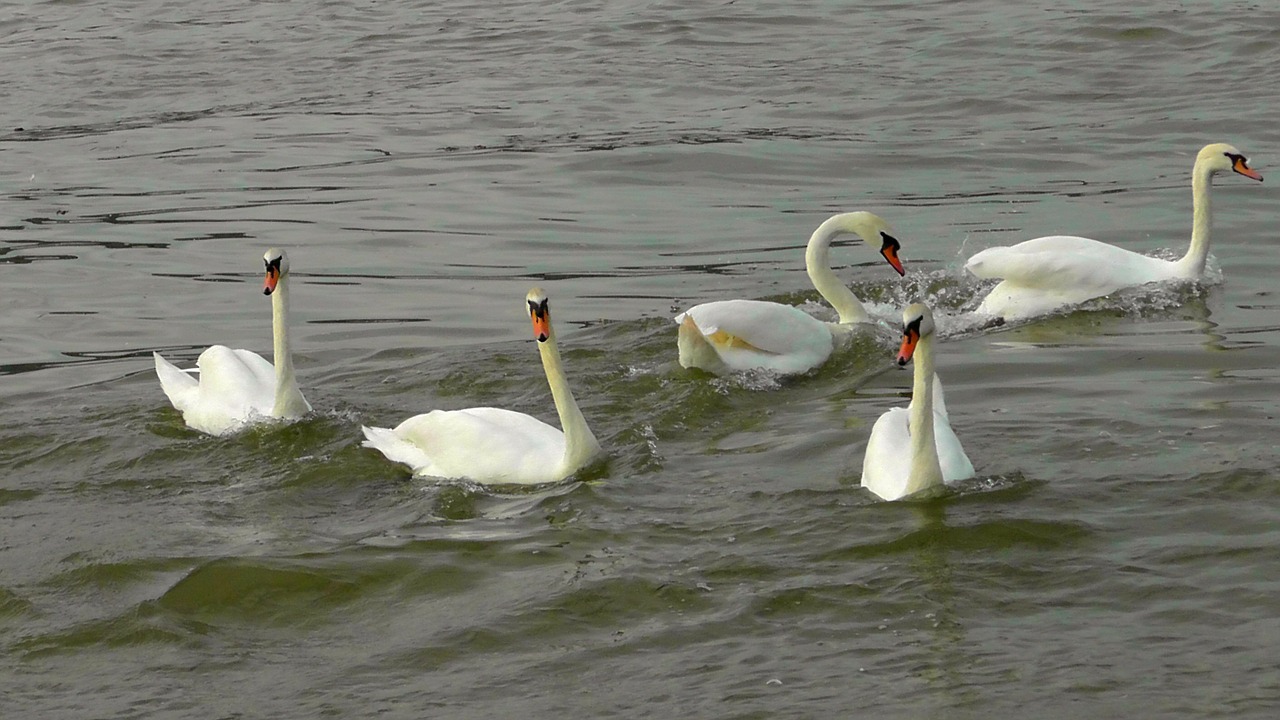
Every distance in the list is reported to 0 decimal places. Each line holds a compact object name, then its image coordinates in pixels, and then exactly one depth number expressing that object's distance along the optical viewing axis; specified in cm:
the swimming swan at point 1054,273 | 2047
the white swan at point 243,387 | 1742
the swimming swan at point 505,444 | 1548
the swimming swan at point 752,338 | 1842
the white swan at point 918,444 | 1418
